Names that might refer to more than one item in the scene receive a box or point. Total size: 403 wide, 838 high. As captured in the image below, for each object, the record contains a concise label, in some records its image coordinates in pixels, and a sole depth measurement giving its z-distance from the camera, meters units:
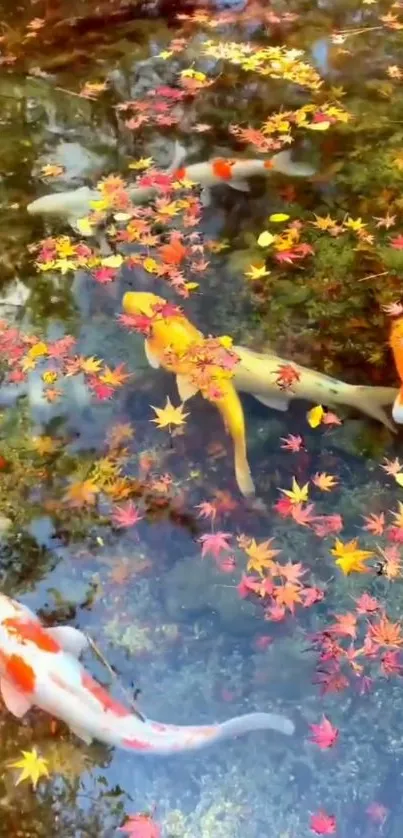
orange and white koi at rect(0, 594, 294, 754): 2.50
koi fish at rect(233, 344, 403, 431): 3.34
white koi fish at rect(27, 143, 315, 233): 4.50
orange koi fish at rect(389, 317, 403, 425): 3.27
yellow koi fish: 3.24
